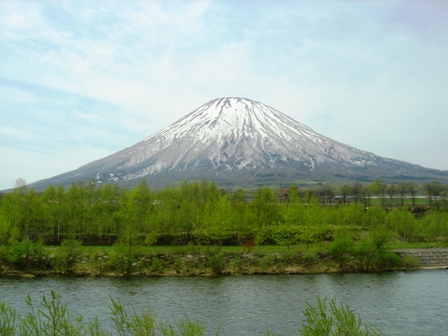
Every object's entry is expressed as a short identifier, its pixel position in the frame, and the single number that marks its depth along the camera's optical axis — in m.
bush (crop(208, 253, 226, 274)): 40.28
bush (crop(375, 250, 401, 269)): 42.22
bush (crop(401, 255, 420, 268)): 42.97
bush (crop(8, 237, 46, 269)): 39.06
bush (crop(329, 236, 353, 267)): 42.66
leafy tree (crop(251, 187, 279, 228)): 54.22
